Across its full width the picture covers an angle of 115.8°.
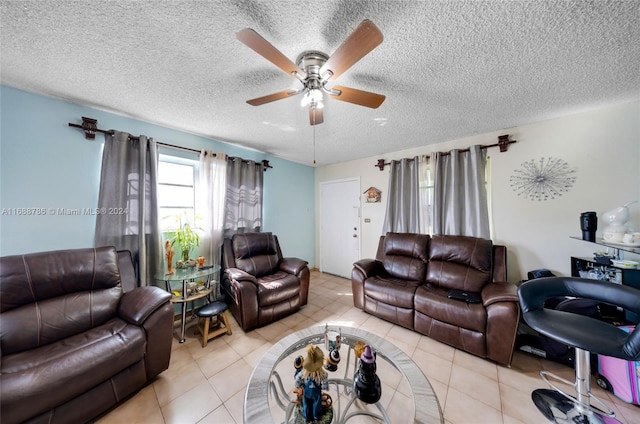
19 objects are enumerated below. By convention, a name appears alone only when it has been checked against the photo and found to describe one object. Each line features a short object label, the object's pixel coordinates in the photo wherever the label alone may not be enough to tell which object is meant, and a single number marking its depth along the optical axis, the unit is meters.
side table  2.13
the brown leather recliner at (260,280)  2.26
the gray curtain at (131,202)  2.12
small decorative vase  1.27
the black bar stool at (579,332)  1.09
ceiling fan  0.98
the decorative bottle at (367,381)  1.09
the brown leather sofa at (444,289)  1.80
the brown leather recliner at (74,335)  1.11
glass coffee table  0.92
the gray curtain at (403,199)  3.19
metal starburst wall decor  2.23
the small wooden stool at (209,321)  2.04
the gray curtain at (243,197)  3.08
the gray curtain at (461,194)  2.65
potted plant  2.42
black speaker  1.95
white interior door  3.99
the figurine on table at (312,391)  0.93
